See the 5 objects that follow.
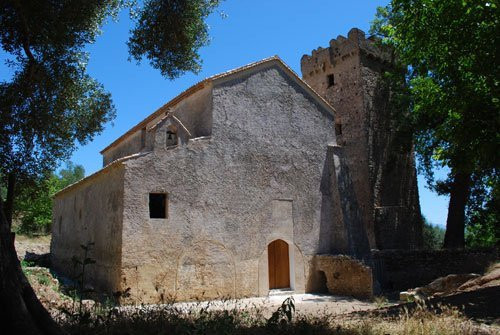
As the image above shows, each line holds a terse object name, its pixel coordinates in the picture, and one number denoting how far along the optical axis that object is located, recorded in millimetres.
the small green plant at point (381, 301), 12738
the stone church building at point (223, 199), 13047
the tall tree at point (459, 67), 10297
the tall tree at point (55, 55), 9391
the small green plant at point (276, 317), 5084
